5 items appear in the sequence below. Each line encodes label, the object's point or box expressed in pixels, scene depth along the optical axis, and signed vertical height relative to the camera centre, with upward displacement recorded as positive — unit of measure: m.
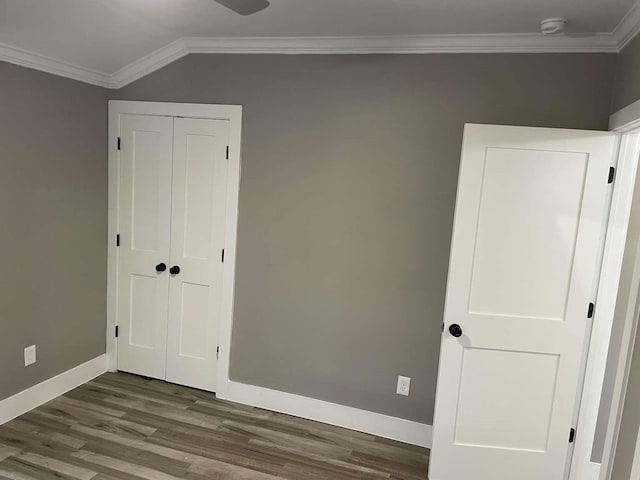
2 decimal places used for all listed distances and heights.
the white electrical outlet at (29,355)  2.95 -1.18
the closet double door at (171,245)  3.21 -0.44
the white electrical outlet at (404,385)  2.91 -1.17
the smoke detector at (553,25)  2.17 +0.92
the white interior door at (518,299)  2.29 -0.46
